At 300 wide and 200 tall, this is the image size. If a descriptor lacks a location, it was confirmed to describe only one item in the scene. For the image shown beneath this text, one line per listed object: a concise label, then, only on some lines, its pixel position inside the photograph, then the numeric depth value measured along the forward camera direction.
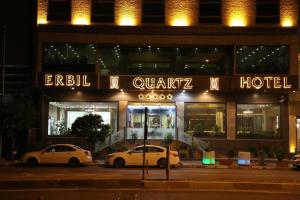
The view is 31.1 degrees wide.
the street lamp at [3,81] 37.78
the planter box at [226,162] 34.39
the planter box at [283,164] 33.75
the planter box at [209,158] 34.12
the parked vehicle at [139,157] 31.72
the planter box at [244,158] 34.00
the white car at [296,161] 31.82
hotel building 40.66
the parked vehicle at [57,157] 32.47
